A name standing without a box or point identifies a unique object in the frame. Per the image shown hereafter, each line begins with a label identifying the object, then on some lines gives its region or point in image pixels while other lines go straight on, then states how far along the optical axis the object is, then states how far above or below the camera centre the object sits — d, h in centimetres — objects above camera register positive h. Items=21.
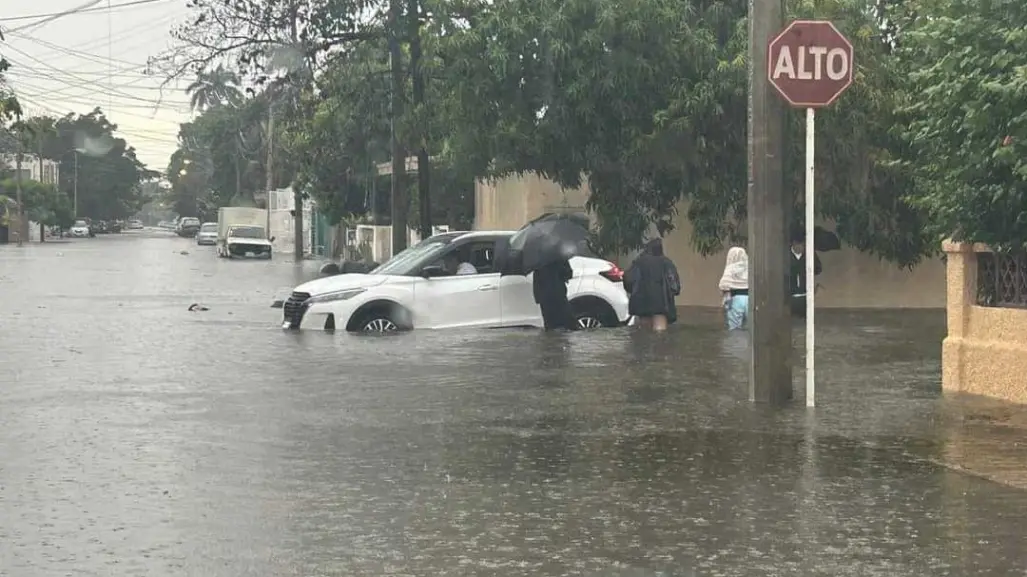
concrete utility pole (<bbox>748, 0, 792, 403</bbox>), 1293 +32
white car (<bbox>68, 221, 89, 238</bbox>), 13512 +237
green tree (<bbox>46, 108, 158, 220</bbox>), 16238 +987
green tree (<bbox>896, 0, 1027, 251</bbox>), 1225 +112
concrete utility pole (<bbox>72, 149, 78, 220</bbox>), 15988 +651
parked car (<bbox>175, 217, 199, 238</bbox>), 14200 +275
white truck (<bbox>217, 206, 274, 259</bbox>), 6900 +76
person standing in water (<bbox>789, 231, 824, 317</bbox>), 2263 -20
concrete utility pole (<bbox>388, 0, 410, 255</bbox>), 3209 +227
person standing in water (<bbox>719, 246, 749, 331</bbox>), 2212 -39
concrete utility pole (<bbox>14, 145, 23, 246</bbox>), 10619 +263
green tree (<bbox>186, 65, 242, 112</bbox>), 3453 +403
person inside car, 2200 -11
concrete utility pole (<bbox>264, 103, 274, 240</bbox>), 7412 +483
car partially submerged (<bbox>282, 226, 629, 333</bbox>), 2158 -51
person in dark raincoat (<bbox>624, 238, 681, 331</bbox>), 2191 -38
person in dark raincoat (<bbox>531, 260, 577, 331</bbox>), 2173 -49
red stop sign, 1242 +151
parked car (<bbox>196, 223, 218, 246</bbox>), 10625 +145
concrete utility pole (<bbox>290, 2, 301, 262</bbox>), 6450 +126
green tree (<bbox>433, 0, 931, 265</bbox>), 2636 +251
